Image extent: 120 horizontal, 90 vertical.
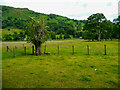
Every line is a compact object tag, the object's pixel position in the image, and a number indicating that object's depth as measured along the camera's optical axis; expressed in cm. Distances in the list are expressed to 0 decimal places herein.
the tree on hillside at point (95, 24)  6182
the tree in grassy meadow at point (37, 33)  2070
